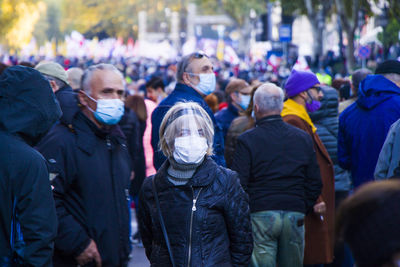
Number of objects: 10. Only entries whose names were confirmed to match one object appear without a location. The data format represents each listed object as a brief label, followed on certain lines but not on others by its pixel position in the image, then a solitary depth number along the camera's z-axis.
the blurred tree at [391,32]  41.51
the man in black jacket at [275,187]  8.56
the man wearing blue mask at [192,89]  8.65
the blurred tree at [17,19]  112.84
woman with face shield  6.00
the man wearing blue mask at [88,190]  6.63
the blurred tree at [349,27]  44.78
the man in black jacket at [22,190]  5.33
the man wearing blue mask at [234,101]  13.16
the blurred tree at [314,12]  57.91
